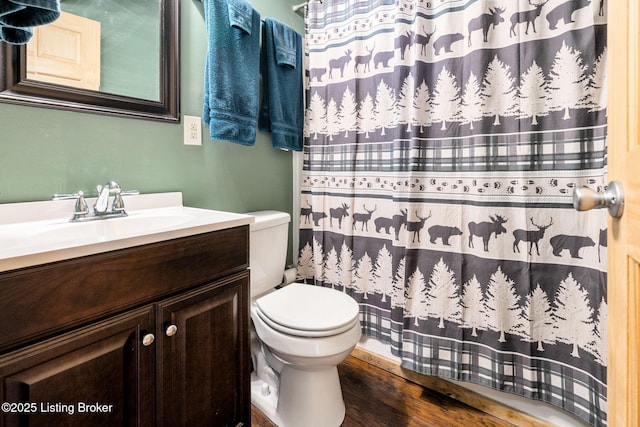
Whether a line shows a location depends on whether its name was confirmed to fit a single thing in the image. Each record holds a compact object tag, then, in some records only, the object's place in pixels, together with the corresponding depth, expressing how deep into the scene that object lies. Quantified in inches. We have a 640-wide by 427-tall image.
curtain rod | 69.0
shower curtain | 42.3
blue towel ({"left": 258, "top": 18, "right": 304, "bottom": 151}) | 63.6
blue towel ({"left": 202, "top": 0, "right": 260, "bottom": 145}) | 51.3
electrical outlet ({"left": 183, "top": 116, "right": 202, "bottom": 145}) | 53.8
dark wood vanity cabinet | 24.4
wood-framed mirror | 38.1
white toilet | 44.0
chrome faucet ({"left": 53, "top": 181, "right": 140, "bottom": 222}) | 40.1
